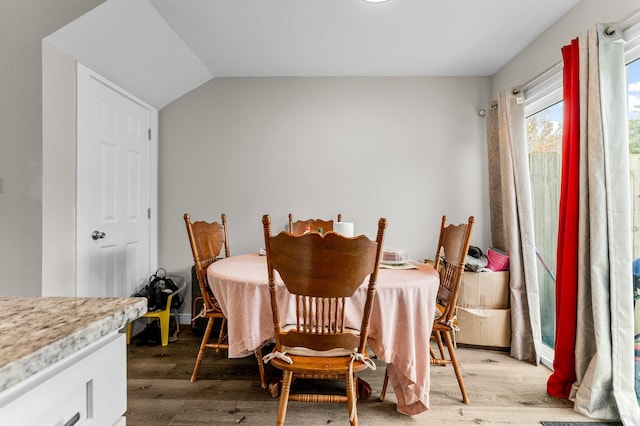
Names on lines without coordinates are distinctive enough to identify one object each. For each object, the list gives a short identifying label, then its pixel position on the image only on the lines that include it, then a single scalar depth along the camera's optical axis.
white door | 2.37
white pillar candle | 2.06
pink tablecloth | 1.63
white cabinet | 0.43
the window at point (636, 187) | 1.84
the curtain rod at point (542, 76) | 2.30
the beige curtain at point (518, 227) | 2.55
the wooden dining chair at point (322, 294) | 1.37
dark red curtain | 1.97
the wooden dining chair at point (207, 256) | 2.17
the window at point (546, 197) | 2.52
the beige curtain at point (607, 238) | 1.75
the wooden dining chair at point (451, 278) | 1.92
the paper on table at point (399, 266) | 2.04
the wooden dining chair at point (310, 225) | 2.92
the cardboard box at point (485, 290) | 2.73
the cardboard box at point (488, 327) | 2.71
